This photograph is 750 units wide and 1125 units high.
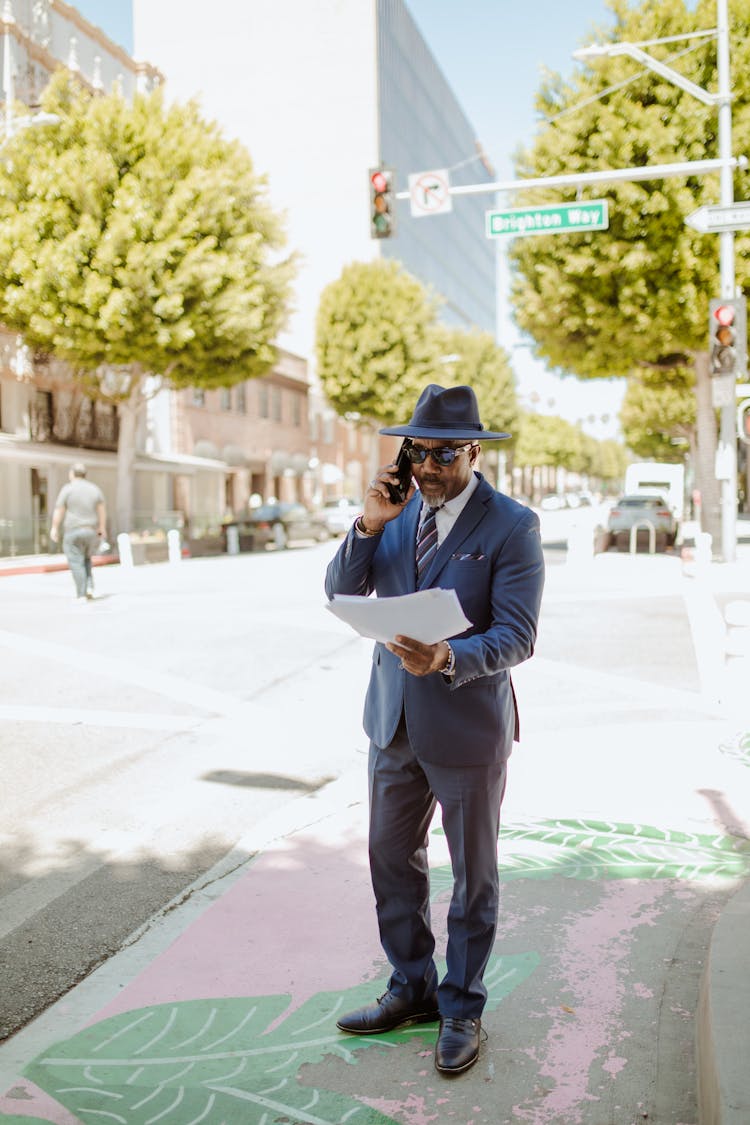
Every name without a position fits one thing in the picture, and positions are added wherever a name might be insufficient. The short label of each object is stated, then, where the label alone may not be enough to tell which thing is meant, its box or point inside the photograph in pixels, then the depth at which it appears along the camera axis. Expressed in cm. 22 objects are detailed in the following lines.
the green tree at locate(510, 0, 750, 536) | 2091
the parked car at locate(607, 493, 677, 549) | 2819
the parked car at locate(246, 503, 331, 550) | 3444
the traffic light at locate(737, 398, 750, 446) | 1179
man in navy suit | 285
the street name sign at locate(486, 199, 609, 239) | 1520
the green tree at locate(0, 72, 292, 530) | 2559
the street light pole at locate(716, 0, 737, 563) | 1811
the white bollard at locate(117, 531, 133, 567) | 2383
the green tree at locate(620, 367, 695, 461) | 5628
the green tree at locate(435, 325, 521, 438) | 6638
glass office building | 7781
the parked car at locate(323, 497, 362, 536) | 4034
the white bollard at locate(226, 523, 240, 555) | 3183
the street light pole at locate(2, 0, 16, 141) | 2997
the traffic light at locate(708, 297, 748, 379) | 1611
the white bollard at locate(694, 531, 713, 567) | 1630
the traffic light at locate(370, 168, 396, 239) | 1522
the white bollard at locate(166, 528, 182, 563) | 2566
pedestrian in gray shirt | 1436
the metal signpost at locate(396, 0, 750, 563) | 1399
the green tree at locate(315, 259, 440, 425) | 4694
